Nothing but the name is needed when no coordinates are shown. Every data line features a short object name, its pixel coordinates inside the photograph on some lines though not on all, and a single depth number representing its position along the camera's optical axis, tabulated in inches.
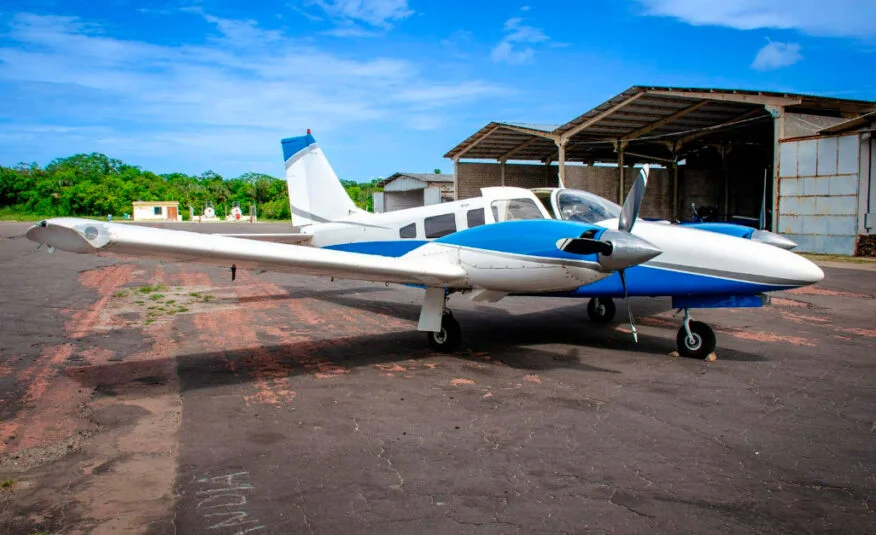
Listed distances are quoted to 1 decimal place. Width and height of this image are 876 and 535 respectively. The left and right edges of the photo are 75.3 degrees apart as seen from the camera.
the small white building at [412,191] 1793.8
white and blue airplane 237.0
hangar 850.8
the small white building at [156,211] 3358.8
